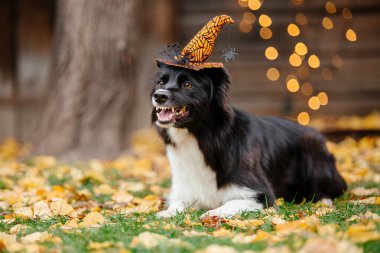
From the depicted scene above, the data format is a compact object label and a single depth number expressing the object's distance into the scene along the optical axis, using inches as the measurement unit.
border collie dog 280.2
